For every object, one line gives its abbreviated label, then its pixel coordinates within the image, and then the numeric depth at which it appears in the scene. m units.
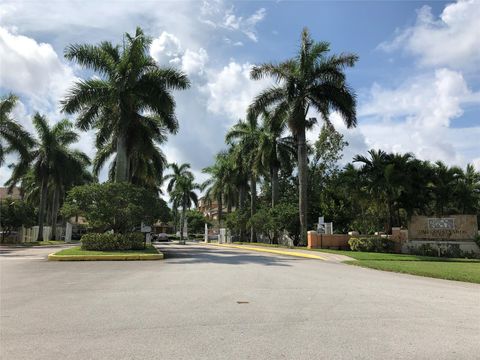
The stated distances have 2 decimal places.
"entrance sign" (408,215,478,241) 29.27
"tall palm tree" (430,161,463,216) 35.47
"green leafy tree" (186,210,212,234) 104.12
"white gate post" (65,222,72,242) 48.91
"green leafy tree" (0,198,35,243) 46.38
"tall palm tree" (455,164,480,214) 40.09
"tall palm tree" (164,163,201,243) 71.88
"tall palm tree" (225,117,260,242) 47.38
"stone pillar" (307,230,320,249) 31.59
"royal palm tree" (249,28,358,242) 31.80
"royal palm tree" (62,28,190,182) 25.97
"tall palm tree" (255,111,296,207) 41.56
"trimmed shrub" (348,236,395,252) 29.78
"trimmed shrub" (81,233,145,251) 23.14
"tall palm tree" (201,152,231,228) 56.04
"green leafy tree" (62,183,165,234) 23.72
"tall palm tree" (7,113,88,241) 45.03
